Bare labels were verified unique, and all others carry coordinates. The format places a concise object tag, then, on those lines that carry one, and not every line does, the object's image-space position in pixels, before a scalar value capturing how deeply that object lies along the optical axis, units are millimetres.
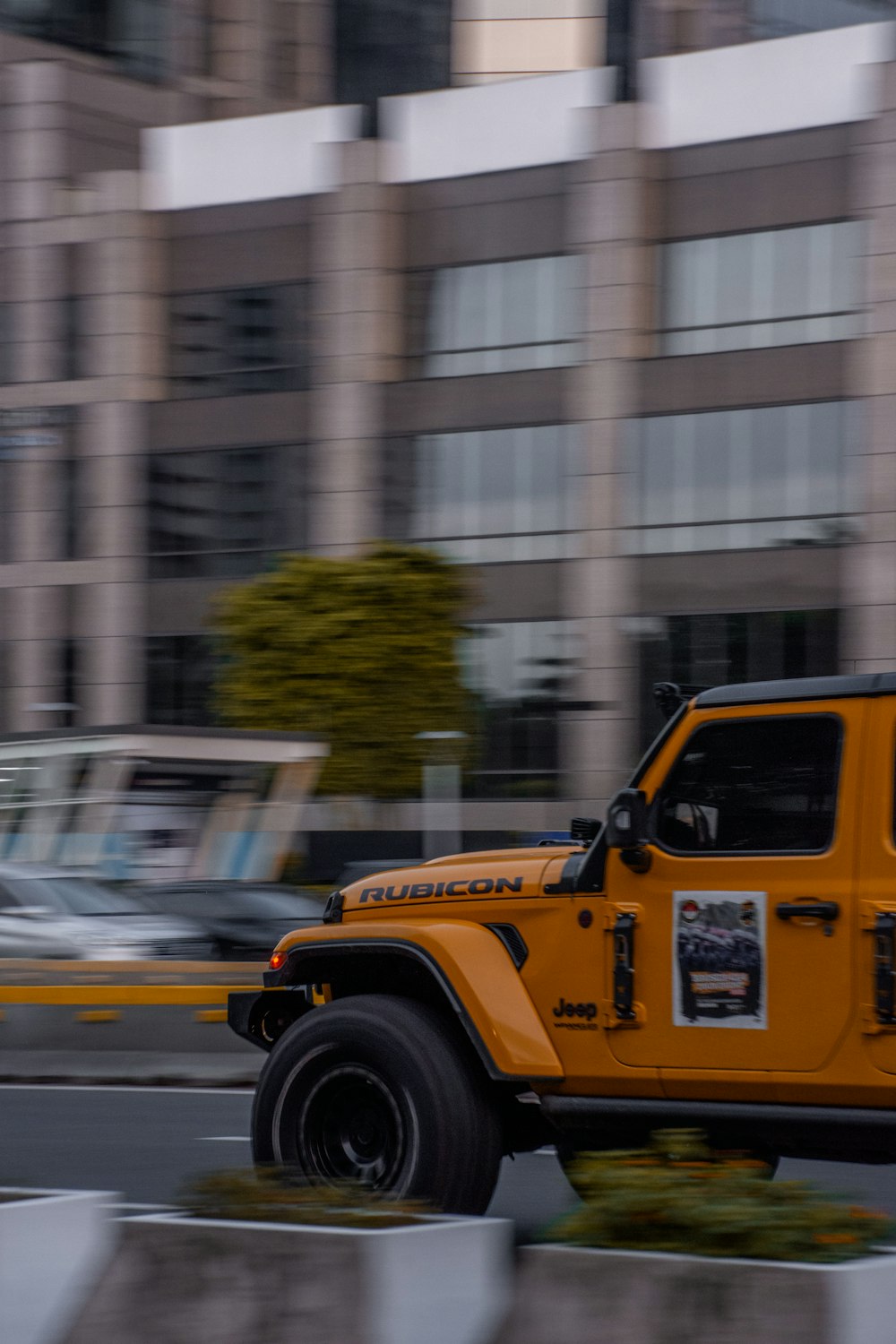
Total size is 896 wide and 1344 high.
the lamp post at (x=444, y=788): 40188
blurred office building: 41188
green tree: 40250
